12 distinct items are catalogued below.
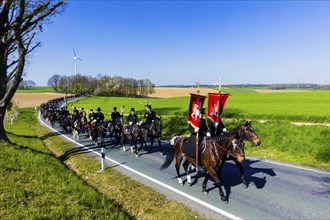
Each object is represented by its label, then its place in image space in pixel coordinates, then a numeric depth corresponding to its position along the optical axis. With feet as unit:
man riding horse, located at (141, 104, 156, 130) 52.70
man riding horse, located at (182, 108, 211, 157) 30.45
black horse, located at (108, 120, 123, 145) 62.95
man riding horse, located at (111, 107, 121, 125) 64.39
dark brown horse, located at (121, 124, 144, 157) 52.14
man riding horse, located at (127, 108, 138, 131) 57.57
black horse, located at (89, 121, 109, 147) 60.98
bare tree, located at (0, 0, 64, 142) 40.91
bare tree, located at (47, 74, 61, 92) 535.60
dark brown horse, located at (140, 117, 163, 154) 52.06
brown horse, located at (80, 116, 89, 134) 74.74
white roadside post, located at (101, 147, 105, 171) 38.80
